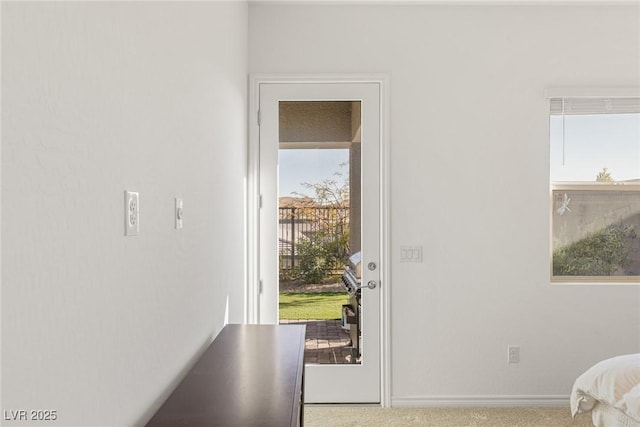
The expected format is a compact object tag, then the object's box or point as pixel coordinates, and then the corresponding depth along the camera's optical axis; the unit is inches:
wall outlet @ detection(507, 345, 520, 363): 133.3
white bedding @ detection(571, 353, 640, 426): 89.6
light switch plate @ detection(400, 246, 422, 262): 133.0
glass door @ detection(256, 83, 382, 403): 133.2
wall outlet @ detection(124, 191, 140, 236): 45.0
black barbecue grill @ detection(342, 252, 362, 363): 133.6
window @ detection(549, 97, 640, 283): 136.1
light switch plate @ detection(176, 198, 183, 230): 63.3
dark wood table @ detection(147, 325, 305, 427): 49.8
